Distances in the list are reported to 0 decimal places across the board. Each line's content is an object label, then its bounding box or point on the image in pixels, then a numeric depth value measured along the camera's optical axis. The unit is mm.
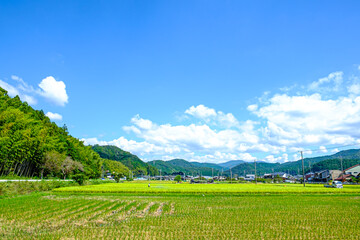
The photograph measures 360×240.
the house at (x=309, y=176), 122350
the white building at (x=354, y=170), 85062
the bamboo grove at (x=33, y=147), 35344
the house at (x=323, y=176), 93725
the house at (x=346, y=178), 75875
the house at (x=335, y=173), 90250
